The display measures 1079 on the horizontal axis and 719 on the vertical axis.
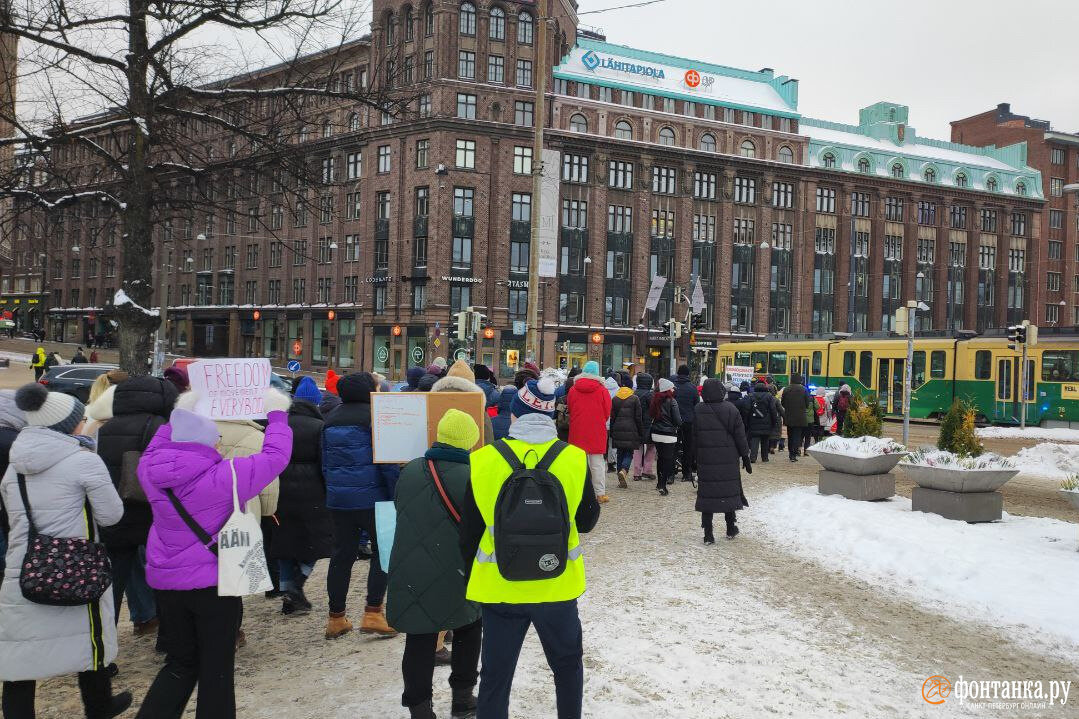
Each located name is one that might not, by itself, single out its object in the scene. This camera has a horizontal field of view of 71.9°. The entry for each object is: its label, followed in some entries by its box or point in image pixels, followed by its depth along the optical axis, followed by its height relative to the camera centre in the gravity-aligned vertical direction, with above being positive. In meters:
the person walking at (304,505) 6.00 -1.30
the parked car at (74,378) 21.92 -1.22
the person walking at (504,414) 9.92 -0.93
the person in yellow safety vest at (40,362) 31.86 -1.08
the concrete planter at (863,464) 10.76 -1.56
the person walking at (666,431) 12.56 -1.33
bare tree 9.45 +3.01
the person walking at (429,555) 4.05 -1.15
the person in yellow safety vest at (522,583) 3.48 -1.11
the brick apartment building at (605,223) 48.97 +9.69
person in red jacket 10.78 -0.98
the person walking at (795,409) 17.20 -1.24
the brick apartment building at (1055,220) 68.81 +13.34
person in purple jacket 3.59 -1.08
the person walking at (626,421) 12.58 -1.18
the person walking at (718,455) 9.00 -1.23
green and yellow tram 25.47 -0.49
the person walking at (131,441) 4.97 -0.69
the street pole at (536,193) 14.99 +3.24
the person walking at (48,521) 3.68 -0.94
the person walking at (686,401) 13.38 -0.86
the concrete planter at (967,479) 9.37 -1.52
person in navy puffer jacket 5.53 -1.05
